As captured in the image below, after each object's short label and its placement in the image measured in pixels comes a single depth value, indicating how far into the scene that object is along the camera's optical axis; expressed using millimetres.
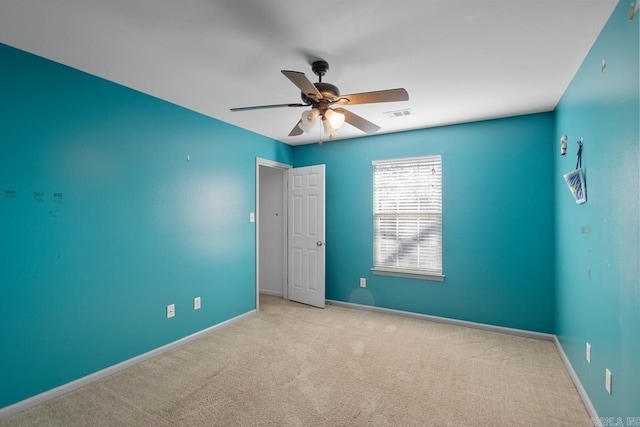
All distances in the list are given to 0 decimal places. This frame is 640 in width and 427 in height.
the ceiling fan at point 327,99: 1987
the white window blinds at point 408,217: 3914
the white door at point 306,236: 4418
